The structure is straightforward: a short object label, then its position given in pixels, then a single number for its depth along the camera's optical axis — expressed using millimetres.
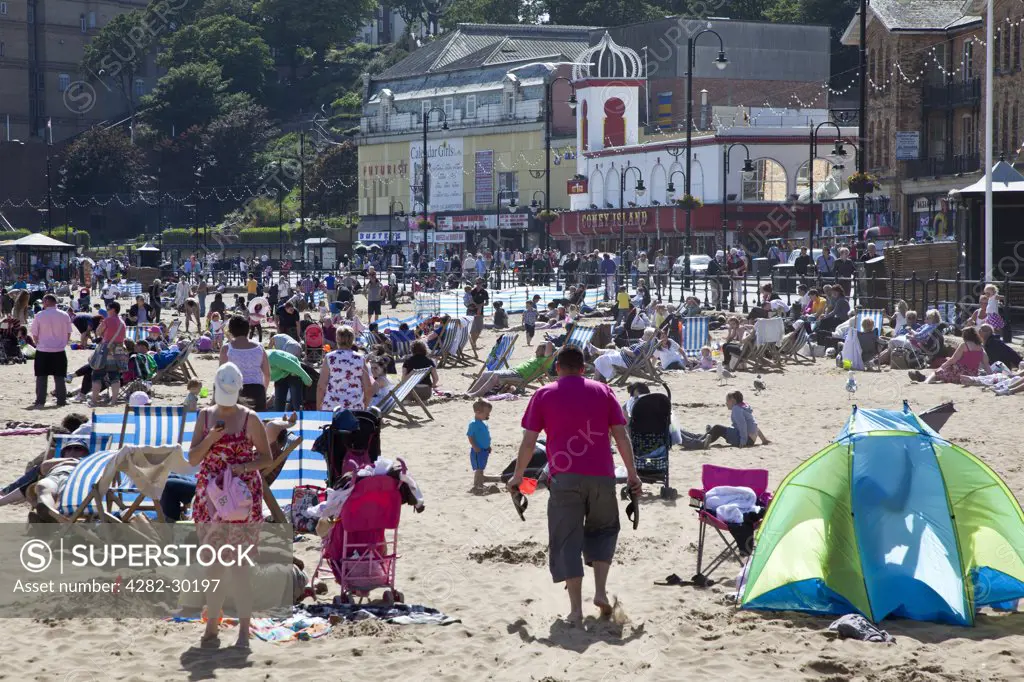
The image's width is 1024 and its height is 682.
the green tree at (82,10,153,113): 100750
